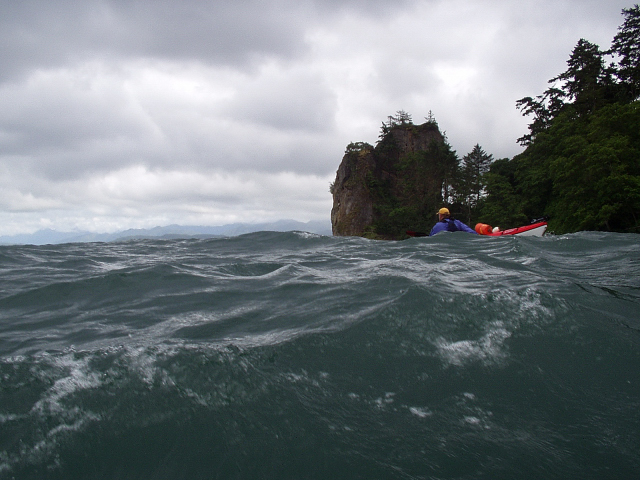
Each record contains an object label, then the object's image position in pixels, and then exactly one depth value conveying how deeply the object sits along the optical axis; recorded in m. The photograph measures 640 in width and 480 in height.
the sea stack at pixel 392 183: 48.16
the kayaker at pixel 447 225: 12.77
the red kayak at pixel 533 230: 17.52
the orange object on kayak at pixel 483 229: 14.02
